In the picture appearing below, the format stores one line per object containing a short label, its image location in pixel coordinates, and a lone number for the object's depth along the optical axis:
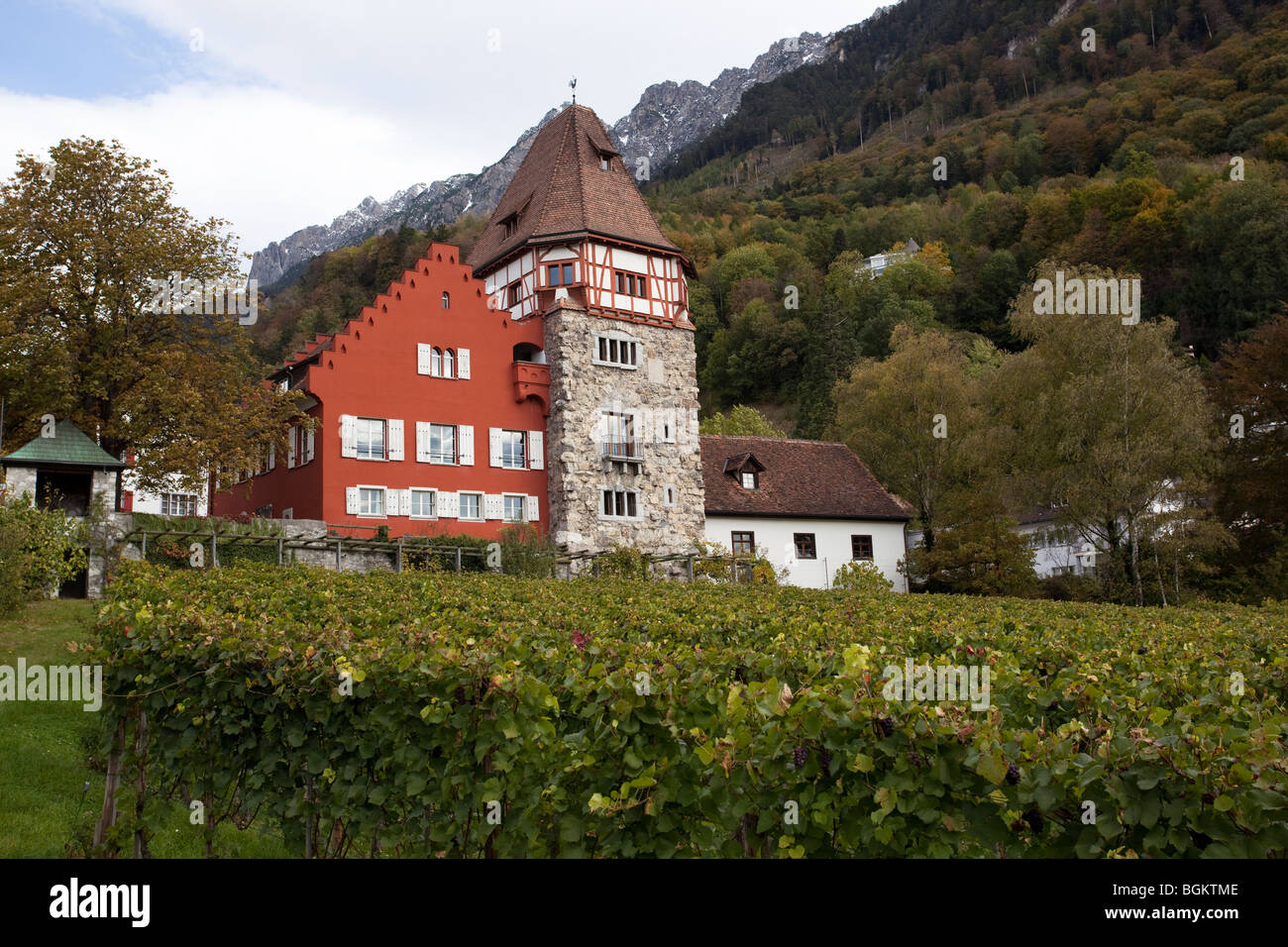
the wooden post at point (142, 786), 8.42
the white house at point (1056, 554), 54.63
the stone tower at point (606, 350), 39.94
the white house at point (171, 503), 42.75
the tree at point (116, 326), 31.69
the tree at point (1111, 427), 40.06
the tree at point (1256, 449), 41.03
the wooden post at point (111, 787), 8.78
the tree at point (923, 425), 50.91
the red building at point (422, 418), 35.50
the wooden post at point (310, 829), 7.52
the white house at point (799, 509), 42.28
